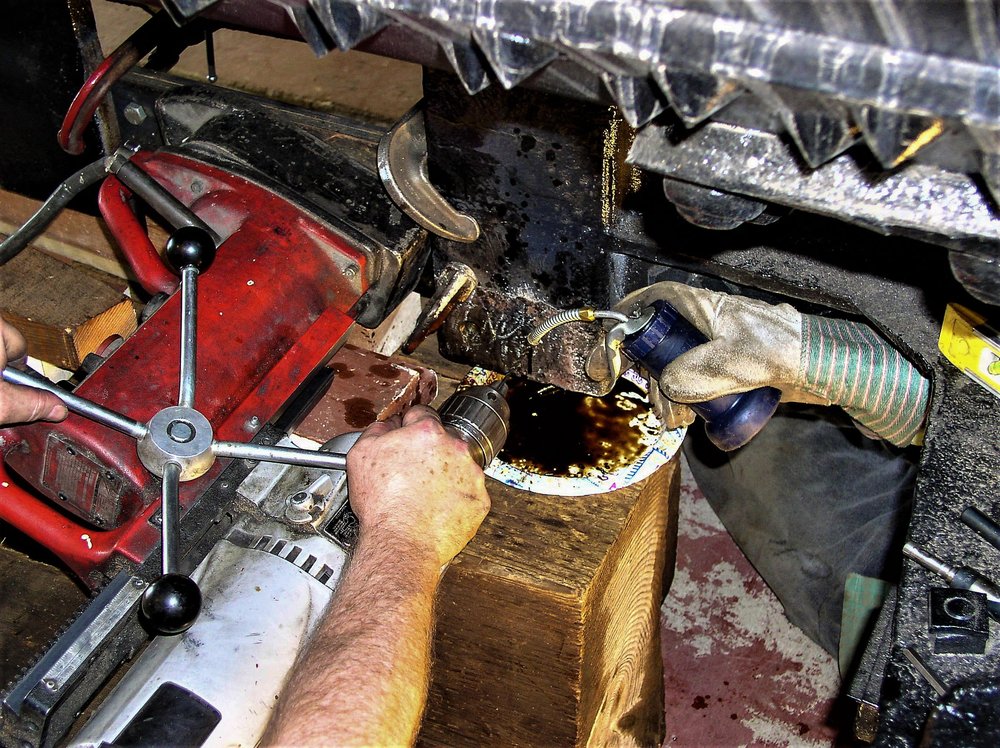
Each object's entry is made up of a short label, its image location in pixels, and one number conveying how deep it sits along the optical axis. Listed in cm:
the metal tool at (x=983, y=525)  103
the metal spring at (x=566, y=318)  145
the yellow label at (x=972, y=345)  116
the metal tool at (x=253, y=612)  108
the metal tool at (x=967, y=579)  99
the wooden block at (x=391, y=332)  172
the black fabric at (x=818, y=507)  195
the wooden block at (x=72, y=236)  205
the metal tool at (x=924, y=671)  95
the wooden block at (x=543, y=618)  137
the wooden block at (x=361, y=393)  145
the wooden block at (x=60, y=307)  184
